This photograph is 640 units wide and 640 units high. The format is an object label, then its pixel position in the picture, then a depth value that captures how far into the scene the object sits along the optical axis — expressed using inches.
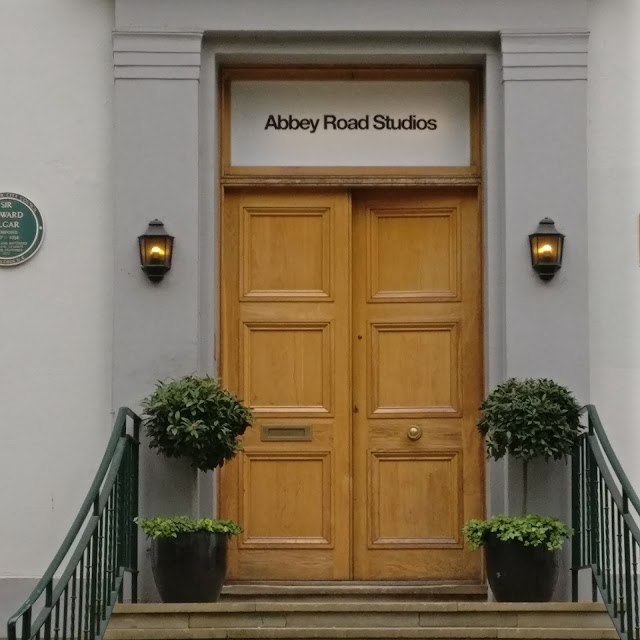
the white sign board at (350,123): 374.9
